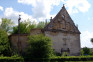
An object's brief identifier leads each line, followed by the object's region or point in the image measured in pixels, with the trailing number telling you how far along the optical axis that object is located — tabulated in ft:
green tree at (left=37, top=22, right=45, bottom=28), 127.19
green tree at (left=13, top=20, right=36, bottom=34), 106.42
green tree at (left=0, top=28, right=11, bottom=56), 74.91
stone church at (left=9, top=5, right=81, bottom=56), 76.42
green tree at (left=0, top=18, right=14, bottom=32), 109.16
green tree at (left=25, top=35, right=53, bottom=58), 58.15
